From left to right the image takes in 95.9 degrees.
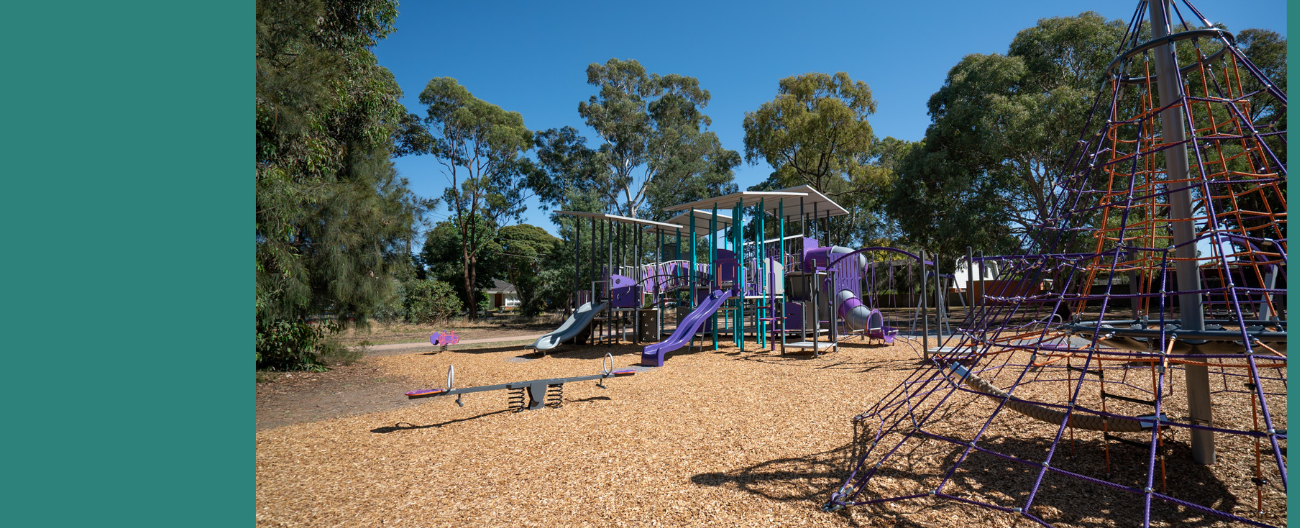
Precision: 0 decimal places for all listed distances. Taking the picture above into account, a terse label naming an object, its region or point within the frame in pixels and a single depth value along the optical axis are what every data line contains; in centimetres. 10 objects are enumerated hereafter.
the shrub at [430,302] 2809
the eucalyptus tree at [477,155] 3272
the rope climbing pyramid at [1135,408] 355
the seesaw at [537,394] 745
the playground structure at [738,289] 1271
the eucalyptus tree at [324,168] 839
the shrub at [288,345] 1106
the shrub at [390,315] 2386
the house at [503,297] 5791
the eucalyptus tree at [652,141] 3512
